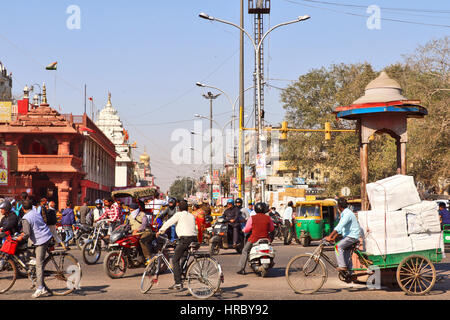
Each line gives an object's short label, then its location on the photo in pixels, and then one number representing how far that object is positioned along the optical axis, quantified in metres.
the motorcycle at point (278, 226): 27.06
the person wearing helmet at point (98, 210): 20.95
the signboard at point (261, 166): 26.45
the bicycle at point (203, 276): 10.23
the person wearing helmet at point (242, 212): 18.38
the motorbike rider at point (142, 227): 13.71
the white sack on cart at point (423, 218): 10.61
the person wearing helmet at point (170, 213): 18.45
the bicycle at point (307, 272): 10.55
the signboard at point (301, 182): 70.49
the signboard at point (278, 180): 69.55
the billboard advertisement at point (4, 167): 41.22
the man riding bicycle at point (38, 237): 10.31
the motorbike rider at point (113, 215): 19.03
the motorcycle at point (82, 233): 20.55
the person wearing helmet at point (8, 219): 12.02
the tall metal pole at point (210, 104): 54.56
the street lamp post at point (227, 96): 39.98
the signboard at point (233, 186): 44.20
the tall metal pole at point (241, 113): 29.67
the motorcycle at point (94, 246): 16.55
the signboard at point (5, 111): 55.53
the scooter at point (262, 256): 13.23
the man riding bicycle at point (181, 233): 10.79
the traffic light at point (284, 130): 27.37
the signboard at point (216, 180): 52.12
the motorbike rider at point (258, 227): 13.31
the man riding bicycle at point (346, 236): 10.71
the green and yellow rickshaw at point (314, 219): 23.17
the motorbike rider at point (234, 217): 18.36
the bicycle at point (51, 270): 10.61
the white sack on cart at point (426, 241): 10.59
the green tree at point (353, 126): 34.44
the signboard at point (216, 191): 50.57
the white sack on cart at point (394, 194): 10.66
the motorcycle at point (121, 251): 13.09
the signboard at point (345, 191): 39.97
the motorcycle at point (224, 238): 18.53
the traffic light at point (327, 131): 28.32
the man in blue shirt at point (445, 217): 19.73
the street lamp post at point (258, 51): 27.24
